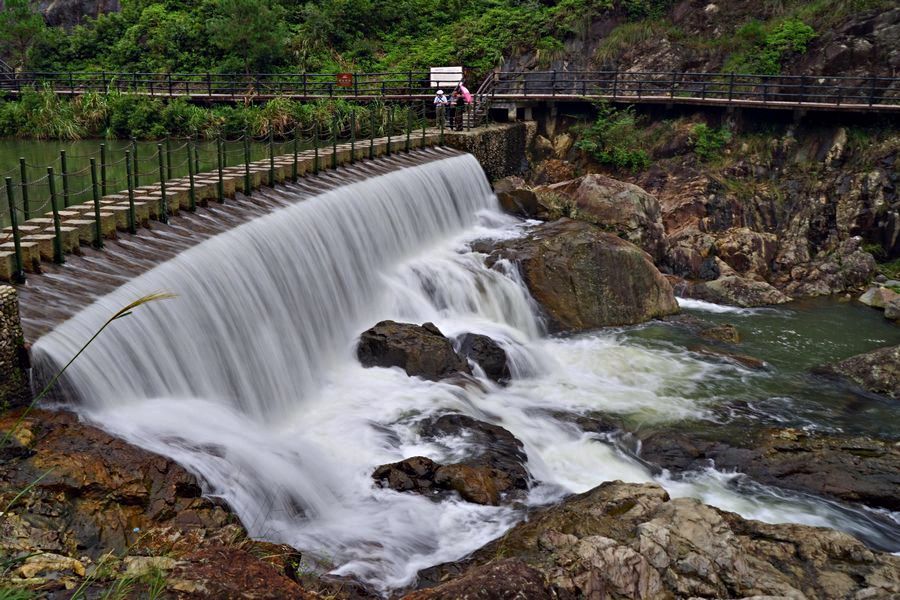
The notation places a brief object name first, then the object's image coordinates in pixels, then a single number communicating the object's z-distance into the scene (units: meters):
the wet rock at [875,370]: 14.22
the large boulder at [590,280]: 17.39
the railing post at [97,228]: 11.55
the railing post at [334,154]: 19.66
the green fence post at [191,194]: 14.12
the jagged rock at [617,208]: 21.53
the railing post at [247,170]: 15.96
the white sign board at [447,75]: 29.12
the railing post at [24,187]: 10.62
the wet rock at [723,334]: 16.80
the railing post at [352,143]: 20.41
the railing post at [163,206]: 13.36
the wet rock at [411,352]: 13.33
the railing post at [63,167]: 11.74
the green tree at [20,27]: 39.88
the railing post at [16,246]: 9.41
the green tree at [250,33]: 34.78
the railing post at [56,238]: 10.58
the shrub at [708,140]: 25.44
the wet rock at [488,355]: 14.13
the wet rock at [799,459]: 10.62
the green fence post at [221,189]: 15.16
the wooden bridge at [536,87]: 24.77
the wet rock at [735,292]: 19.80
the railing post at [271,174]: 16.89
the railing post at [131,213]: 12.35
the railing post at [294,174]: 17.65
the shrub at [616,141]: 26.27
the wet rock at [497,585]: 5.73
